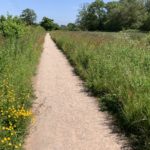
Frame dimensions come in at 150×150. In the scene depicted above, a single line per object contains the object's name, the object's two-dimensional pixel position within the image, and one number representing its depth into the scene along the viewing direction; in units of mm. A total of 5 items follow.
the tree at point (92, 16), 57050
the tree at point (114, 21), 44689
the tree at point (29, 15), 69028
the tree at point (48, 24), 70364
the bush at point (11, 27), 11071
